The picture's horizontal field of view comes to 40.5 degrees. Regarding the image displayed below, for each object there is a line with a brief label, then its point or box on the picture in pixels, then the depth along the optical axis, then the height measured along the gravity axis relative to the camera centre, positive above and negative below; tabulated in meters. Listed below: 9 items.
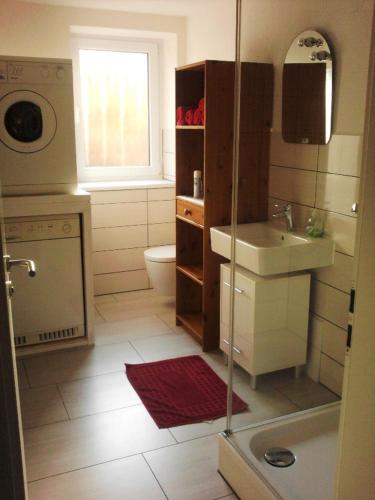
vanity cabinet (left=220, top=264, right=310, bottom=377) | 2.64 -0.96
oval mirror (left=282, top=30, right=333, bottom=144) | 2.43 +0.23
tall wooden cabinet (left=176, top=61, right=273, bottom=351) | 2.90 -0.13
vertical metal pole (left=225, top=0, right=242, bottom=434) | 2.12 -0.34
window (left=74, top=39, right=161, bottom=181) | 4.27 +0.22
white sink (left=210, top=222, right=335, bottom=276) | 2.45 -0.58
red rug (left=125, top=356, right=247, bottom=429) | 2.57 -1.37
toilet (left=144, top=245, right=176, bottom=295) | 3.86 -1.00
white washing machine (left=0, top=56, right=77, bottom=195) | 3.02 +0.06
